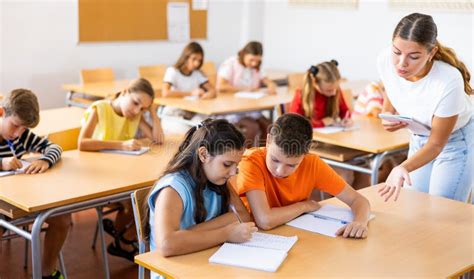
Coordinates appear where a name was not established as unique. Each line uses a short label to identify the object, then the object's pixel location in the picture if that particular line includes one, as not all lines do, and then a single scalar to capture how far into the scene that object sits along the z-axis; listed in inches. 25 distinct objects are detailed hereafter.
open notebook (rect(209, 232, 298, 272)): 80.0
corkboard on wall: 260.6
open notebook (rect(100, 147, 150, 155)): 140.3
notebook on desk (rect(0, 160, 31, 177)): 119.3
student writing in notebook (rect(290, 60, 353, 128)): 171.9
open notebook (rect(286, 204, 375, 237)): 94.8
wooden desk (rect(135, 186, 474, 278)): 79.3
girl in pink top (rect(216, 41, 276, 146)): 223.9
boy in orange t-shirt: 95.7
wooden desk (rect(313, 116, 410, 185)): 152.3
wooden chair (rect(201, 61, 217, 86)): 281.2
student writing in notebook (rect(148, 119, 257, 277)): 84.2
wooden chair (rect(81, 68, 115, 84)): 234.5
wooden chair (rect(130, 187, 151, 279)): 95.3
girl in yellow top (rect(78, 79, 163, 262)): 144.8
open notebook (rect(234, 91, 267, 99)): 218.9
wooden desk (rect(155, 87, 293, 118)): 192.1
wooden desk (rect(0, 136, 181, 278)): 106.1
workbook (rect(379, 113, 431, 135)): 109.3
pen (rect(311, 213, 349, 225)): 97.9
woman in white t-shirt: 100.7
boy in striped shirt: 121.6
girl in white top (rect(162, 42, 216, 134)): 212.5
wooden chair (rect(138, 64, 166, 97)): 250.6
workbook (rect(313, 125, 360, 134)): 168.6
